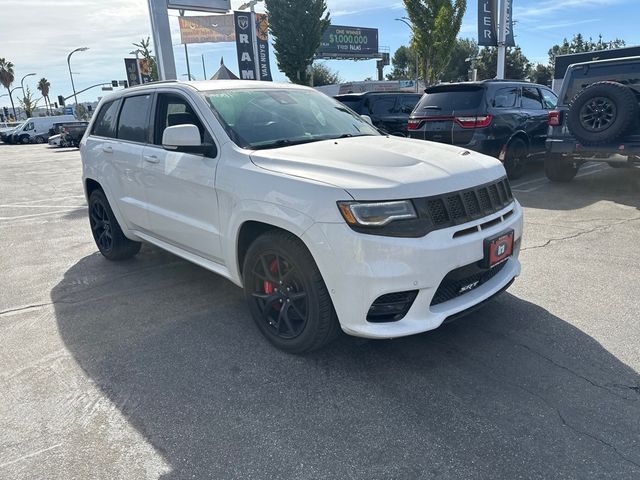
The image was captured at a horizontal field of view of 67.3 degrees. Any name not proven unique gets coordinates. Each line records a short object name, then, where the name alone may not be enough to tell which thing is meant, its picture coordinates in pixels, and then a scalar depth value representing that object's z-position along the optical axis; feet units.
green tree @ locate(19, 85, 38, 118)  231.09
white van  135.03
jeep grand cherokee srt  8.82
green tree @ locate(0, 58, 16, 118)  242.99
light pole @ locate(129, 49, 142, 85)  120.05
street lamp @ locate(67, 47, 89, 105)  163.02
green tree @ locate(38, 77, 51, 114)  288.92
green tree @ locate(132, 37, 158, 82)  122.01
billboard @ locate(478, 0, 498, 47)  56.75
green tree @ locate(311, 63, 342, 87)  218.59
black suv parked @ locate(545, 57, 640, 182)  22.40
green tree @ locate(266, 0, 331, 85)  93.66
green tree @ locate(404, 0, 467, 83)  73.46
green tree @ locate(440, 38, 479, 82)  190.23
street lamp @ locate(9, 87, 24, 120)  248.93
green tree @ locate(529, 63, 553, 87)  197.88
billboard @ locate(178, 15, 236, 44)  90.68
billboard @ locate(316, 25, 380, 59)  205.46
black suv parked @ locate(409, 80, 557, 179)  27.12
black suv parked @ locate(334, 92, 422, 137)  42.24
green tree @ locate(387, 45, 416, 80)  239.85
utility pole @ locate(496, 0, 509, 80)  56.85
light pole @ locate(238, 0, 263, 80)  63.87
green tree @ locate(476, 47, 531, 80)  177.06
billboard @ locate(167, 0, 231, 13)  44.45
